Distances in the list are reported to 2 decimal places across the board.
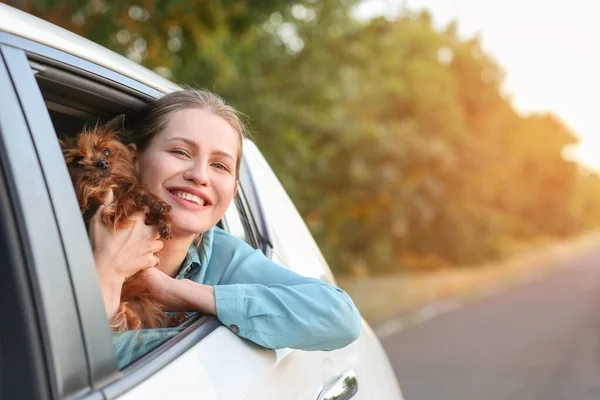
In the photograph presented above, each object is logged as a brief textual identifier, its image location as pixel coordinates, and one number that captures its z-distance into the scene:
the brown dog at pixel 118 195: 1.70
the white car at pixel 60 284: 1.28
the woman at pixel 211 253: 1.85
